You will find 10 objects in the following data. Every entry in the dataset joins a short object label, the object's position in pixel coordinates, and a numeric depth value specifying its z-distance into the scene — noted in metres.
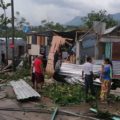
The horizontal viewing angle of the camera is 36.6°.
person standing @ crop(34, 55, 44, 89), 8.79
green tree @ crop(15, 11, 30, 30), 31.64
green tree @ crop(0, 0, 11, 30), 17.15
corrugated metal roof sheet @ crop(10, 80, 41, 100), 7.42
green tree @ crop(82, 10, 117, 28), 21.65
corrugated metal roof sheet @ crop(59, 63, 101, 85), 9.10
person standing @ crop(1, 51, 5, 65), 17.91
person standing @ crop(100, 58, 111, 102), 7.21
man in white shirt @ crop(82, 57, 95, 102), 7.36
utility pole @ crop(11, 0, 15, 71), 15.02
